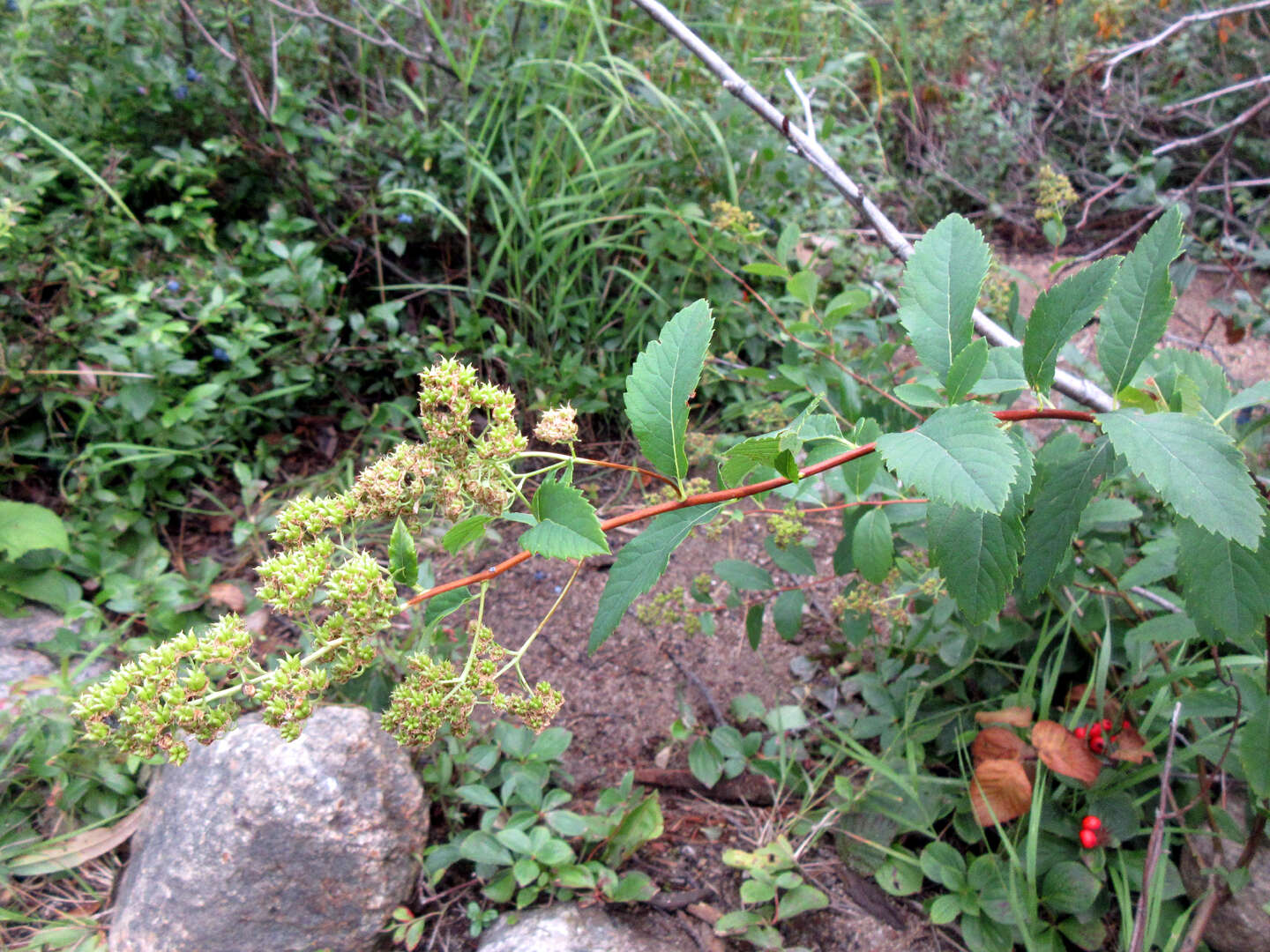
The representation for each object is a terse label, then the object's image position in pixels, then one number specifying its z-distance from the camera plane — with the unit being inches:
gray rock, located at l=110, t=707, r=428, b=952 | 22.8
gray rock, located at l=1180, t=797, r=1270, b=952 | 20.6
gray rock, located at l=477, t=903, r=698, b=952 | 22.0
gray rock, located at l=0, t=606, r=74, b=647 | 28.0
